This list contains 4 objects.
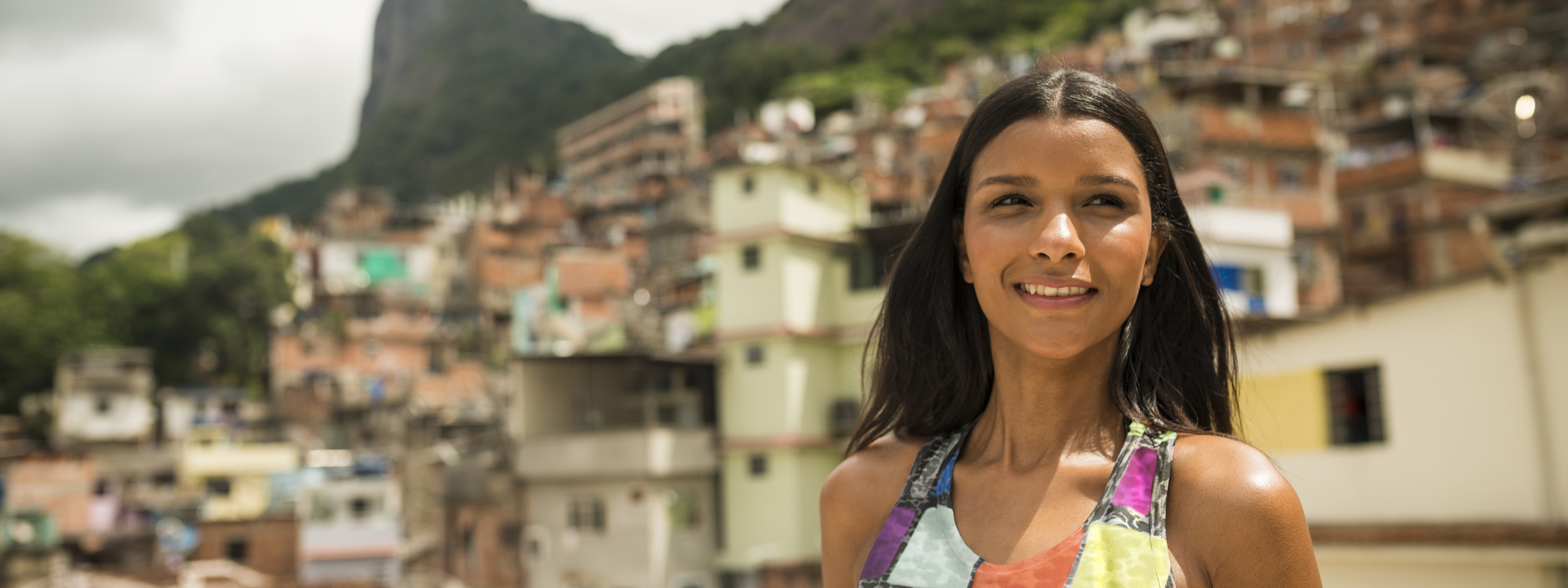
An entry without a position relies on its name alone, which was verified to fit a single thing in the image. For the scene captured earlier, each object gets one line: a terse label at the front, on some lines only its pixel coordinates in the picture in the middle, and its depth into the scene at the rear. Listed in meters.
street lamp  19.59
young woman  1.87
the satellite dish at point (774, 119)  66.75
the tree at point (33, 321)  52.12
